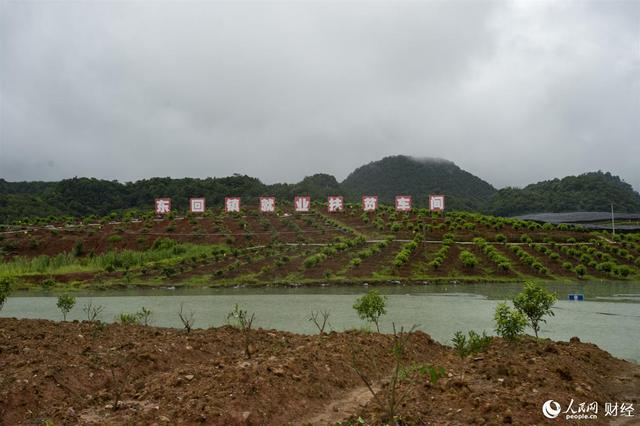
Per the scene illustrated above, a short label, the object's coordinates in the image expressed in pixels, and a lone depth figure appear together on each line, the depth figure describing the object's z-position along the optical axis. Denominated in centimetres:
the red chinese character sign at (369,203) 6080
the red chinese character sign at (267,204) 6293
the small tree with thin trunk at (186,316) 2192
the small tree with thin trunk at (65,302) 1989
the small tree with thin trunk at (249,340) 1159
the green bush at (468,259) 4331
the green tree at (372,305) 1588
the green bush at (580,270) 4194
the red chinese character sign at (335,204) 6366
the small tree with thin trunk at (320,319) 2150
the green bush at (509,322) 1291
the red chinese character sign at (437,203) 5612
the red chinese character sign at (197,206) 6406
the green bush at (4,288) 1952
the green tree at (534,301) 1370
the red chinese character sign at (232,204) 6272
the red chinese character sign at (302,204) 6316
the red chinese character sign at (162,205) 6259
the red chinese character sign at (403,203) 5763
